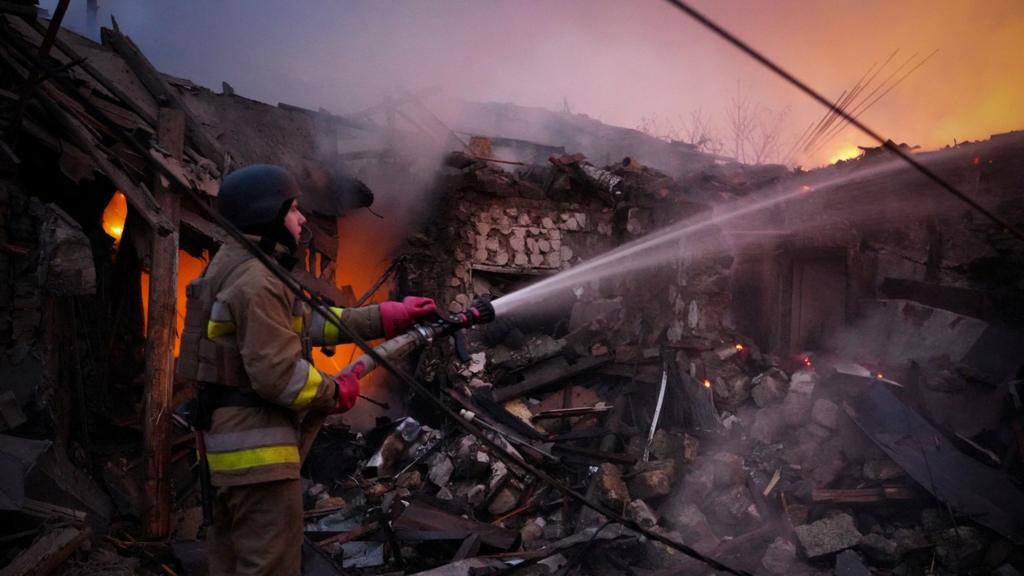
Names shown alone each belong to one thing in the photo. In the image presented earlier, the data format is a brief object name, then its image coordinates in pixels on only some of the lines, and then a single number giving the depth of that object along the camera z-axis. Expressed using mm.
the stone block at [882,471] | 5559
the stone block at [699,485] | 6008
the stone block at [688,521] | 5512
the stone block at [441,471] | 6434
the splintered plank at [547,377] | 7699
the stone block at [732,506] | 5738
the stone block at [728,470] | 6074
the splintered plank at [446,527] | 5027
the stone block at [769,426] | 6887
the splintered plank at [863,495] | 5383
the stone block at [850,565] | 4754
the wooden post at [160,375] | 4957
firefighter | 2619
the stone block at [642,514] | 5605
